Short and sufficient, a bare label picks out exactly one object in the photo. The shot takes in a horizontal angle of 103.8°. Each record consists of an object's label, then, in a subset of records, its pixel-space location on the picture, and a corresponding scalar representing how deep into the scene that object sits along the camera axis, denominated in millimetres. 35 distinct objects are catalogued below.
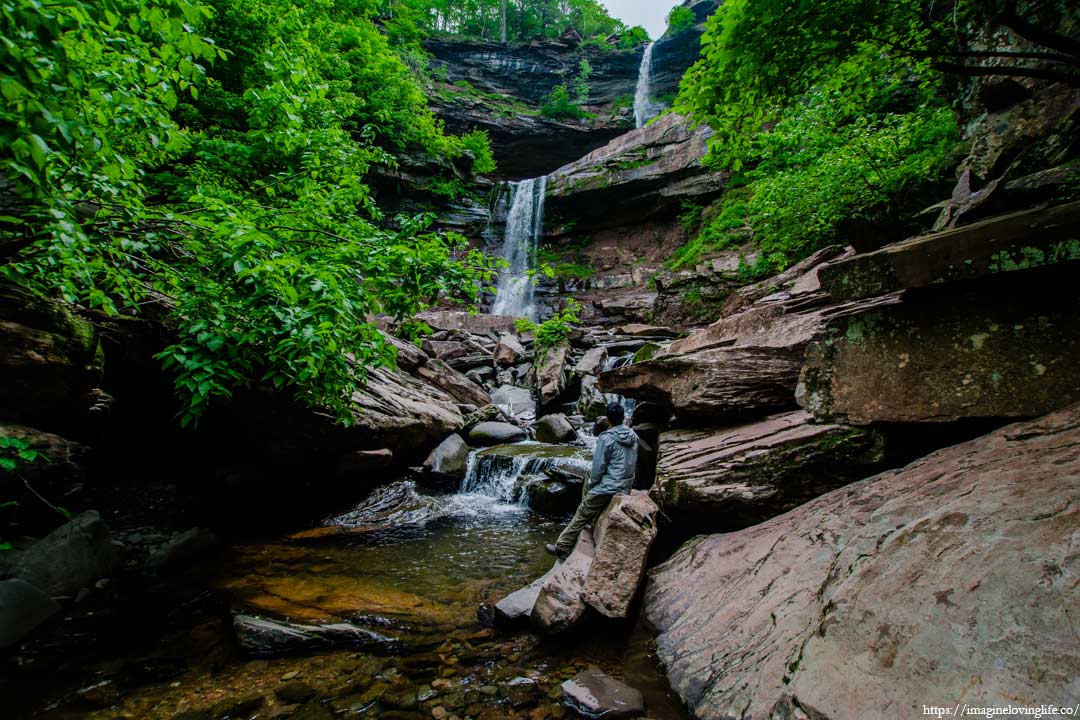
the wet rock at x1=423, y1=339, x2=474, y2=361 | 18766
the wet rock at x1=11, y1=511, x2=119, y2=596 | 4641
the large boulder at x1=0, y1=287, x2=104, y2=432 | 4359
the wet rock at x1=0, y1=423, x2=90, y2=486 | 4461
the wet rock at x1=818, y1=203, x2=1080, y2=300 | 2494
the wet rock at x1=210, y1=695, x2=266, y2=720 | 3262
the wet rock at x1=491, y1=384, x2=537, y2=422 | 14671
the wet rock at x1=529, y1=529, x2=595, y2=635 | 4039
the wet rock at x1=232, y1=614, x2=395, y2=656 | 4000
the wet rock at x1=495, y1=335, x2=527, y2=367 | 18844
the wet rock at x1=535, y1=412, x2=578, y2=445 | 11844
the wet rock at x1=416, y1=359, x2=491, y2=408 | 13758
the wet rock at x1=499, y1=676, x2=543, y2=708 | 3387
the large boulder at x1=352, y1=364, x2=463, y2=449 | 8414
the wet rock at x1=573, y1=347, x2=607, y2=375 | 15656
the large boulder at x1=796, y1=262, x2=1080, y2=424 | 2762
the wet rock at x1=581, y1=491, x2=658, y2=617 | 4105
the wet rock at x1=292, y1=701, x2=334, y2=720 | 3277
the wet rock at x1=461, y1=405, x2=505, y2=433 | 12102
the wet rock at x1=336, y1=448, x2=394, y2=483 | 8406
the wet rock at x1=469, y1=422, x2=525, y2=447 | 11703
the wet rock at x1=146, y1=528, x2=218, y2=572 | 5715
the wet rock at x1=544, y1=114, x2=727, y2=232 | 25703
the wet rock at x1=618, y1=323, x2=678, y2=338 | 19375
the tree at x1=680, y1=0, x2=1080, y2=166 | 2592
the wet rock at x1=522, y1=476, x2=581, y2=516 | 8242
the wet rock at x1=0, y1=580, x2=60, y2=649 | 4027
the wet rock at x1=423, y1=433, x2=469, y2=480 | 9673
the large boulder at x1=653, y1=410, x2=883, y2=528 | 4070
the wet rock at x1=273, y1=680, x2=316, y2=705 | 3439
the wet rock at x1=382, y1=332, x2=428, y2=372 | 13086
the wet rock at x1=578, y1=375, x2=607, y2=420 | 13273
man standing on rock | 5586
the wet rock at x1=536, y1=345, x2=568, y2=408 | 14742
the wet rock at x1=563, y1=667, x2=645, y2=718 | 3117
